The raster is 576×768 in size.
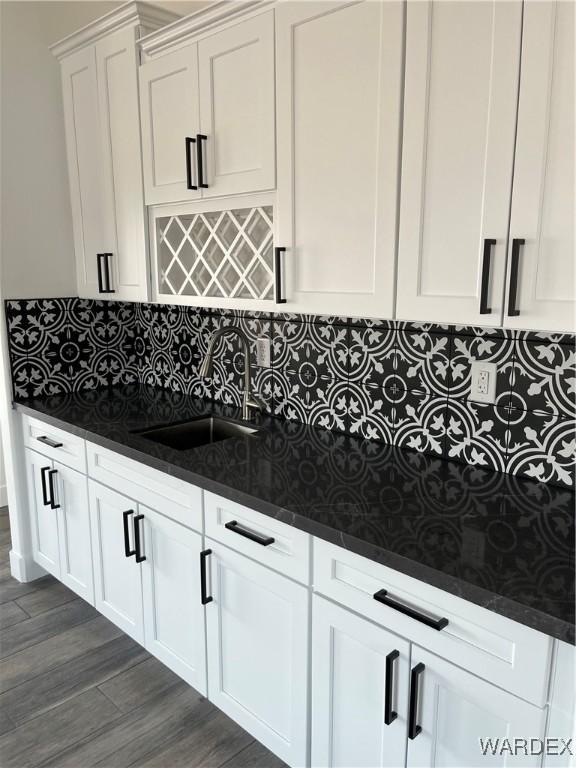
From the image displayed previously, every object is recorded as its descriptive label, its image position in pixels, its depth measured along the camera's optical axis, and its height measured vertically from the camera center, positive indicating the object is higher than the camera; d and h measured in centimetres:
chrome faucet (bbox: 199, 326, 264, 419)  225 -38
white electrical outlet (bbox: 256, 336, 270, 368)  237 -28
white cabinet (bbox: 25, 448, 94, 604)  246 -105
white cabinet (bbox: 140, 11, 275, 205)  182 +55
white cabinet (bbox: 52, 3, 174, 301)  229 +54
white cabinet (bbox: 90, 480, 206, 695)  195 -106
